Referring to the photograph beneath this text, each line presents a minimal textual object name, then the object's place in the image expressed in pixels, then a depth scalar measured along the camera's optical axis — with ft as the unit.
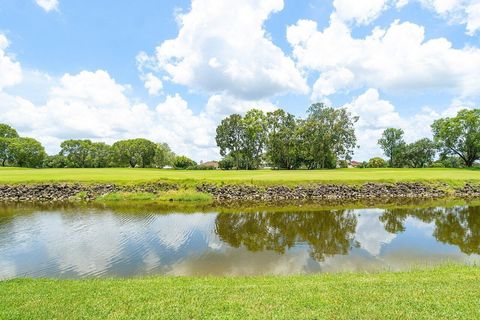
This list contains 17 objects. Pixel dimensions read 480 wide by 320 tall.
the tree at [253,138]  254.88
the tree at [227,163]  298.97
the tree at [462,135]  240.73
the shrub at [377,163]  351.54
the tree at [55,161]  313.87
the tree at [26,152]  273.33
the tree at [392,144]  326.65
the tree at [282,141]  255.29
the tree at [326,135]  235.20
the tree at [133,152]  324.39
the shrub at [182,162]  351.83
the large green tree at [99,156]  326.77
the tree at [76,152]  326.65
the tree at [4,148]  272.37
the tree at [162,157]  342.64
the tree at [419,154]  311.27
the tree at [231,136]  267.80
